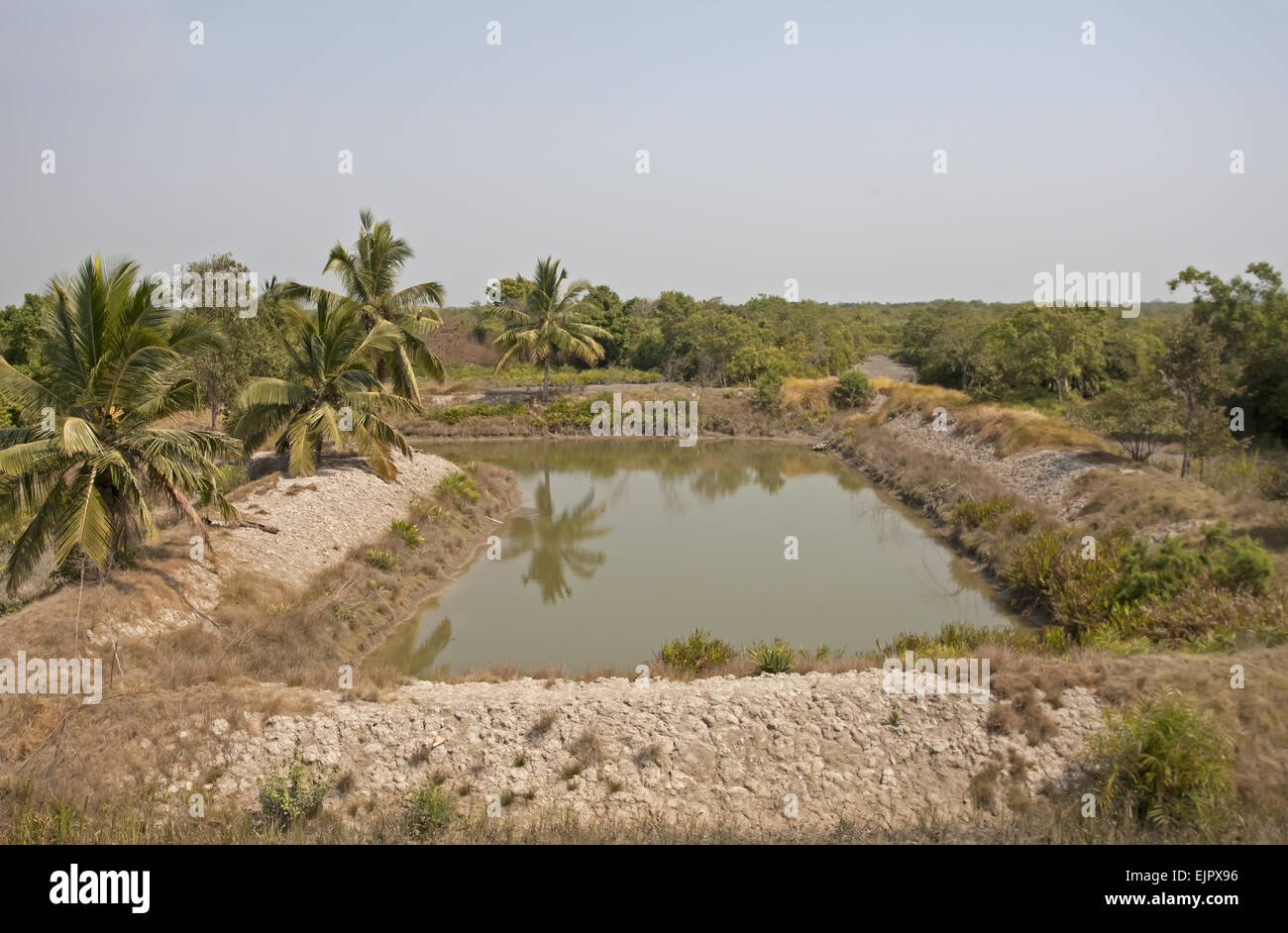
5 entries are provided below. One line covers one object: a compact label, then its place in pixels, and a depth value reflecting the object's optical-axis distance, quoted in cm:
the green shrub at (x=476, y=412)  3450
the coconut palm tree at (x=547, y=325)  3388
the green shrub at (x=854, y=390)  3566
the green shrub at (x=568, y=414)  3447
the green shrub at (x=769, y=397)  3597
